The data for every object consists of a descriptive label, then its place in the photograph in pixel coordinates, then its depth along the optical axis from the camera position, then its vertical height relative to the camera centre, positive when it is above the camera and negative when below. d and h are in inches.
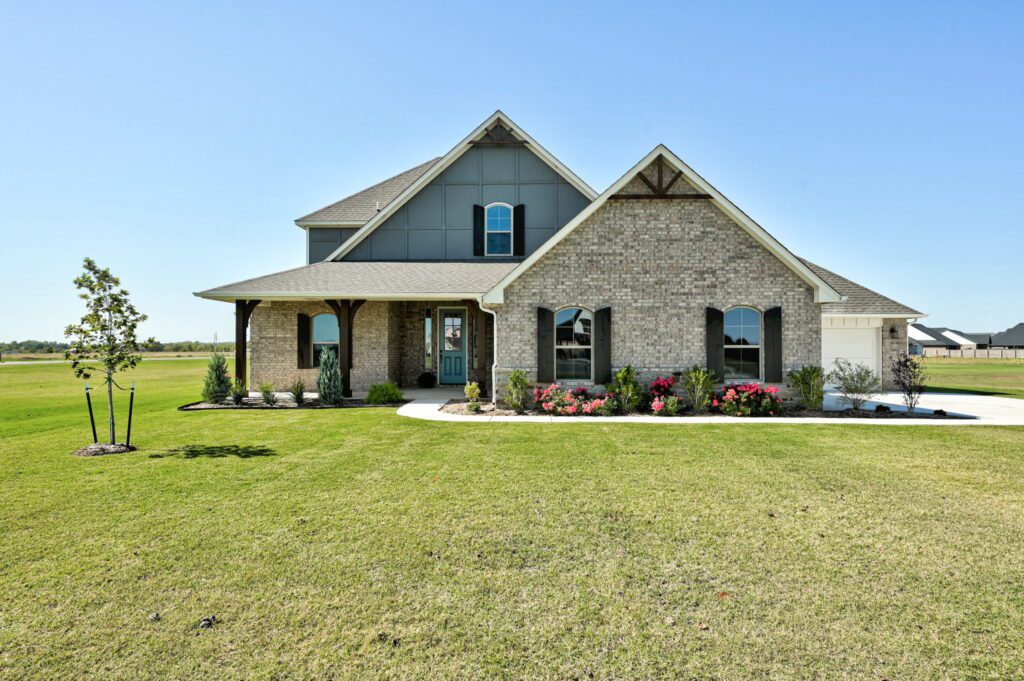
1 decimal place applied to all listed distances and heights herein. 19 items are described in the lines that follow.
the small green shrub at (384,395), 566.9 -51.4
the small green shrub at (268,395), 558.9 -49.8
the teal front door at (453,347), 722.2 +1.8
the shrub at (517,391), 502.0 -42.7
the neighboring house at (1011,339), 3382.4 +40.6
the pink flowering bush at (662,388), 496.7 -40.0
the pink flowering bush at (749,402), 486.3 -53.1
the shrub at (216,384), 571.5 -38.5
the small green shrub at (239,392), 565.9 -47.7
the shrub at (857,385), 499.8 -39.2
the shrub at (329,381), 565.6 -35.7
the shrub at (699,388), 489.7 -40.1
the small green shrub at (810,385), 498.9 -38.3
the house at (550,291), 511.8 +61.6
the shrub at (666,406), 476.7 -55.6
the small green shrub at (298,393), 561.3 -48.1
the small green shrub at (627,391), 492.4 -42.7
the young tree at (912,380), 510.0 -36.9
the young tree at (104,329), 343.6 +14.8
